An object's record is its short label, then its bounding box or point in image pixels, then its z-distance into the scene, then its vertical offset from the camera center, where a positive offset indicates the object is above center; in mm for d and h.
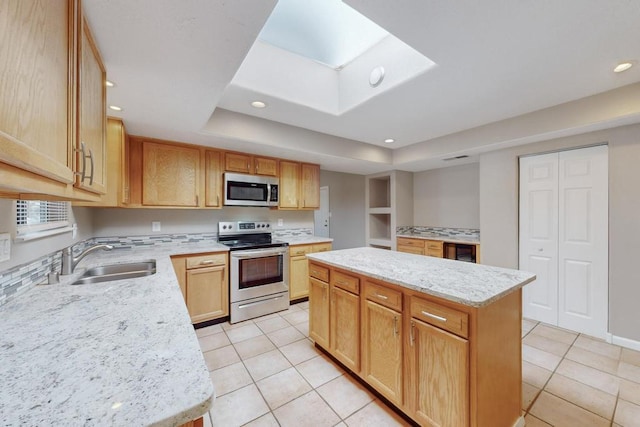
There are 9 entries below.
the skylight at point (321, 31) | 1994 +1566
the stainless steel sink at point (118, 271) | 1866 -482
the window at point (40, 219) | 1319 -43
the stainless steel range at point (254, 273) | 2967 -751
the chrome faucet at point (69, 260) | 1663 -321
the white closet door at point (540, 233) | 2889 -232
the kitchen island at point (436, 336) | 1240 -710
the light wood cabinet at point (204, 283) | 2699 -792
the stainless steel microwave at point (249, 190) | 3213 +299
